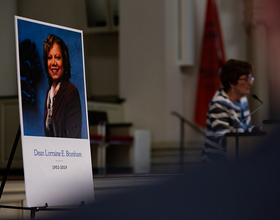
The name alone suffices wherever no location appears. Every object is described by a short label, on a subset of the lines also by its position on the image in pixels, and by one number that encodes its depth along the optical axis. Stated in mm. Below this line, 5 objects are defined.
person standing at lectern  6023
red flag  17062
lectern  4865
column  16898
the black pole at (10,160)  3777
